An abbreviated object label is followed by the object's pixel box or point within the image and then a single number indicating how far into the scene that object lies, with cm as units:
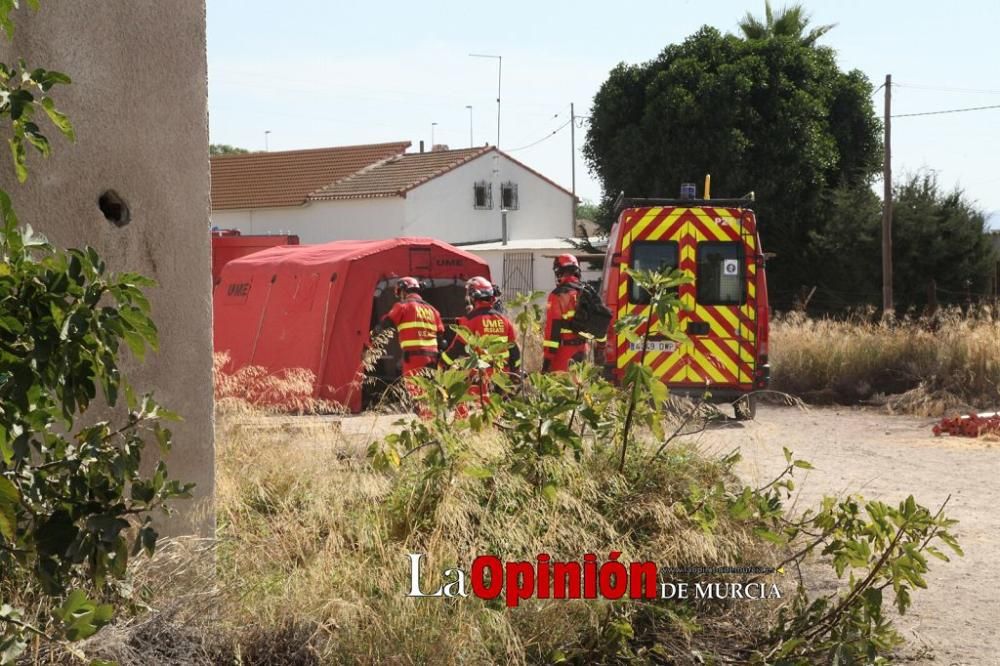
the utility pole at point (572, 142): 5084
